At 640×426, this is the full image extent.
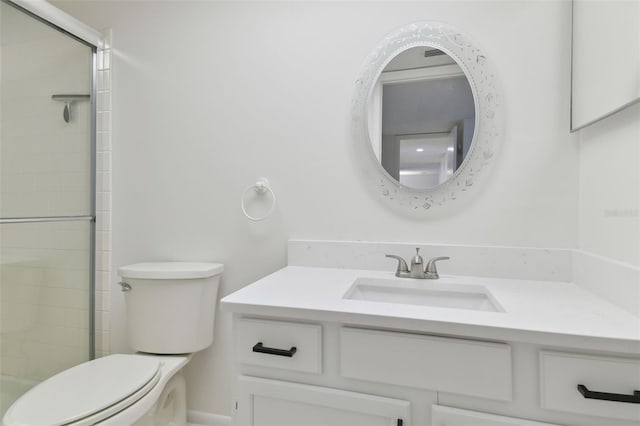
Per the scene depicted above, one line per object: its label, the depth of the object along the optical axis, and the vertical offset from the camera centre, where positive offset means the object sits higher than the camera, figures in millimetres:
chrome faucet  1281 -218
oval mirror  1327 +377
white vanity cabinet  749 -407
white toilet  1199 -585
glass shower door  1464 +45
